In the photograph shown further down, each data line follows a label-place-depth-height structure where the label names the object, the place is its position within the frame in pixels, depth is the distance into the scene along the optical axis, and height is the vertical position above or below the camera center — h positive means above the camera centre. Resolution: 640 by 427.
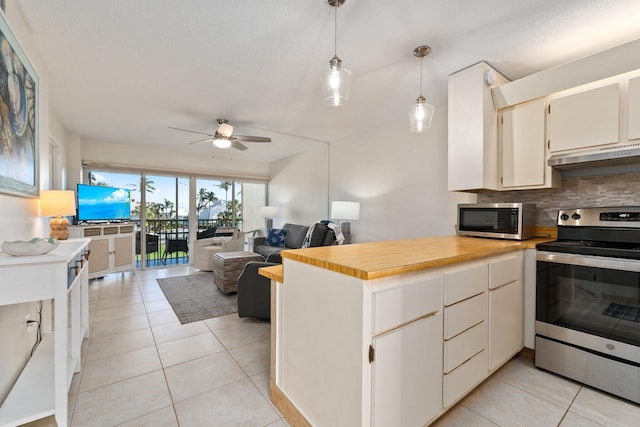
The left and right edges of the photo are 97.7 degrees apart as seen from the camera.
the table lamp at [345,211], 4.32 -0.02
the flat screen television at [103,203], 4.52 +0.09
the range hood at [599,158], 1.88 +0.38
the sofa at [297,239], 4.03 -0.48
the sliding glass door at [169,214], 5.74 -0.12
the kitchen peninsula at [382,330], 1.12 -0.58
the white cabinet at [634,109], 1.89 +0.69
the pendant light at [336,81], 1.70 +0.80
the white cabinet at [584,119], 2.00 +0.69
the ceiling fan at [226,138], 3.71 +0.99
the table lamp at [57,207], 2.34 +0.01
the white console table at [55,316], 1.33 -0.56
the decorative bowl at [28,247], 1.38 -0.20
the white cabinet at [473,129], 2.43 +0.73
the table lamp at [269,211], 6.43 -0.05
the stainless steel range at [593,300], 1.68 -0.59
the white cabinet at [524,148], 2.35 +0.55
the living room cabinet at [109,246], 4.37 -0.64
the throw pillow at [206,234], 6.03 -0.54
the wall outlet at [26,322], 1.92 -0.79
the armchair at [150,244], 5.56 -0.73
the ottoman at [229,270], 3.77 -0.83
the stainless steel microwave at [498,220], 2.27 -0.09
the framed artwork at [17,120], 1.54 +0.56
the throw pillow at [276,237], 5.65 -0.58
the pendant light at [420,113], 2.24 +0.79
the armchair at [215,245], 5.27 -0.72
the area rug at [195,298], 3.15 -1.17
